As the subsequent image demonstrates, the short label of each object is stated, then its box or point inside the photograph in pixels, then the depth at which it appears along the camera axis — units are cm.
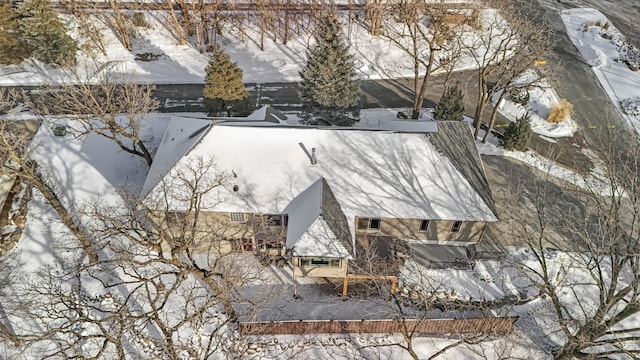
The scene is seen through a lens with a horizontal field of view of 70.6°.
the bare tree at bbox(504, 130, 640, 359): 1766
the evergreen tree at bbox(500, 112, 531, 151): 3244
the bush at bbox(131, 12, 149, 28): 4494
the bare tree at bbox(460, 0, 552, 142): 2986
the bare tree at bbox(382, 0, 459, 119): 3262
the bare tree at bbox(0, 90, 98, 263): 1988
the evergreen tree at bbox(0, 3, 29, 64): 3800
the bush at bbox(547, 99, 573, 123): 3562
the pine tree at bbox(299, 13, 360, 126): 3014
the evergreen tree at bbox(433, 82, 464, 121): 3294
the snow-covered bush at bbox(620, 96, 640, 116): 3778
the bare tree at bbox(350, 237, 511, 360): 2311
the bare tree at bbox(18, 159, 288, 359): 2239
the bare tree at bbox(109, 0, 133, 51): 4047
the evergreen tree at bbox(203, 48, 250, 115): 3117
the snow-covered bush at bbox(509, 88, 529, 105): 3753
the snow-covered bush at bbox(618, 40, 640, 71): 4291
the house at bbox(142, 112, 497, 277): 2417
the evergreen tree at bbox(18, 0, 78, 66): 3753
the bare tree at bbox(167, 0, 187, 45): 4112
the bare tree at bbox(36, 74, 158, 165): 2541
